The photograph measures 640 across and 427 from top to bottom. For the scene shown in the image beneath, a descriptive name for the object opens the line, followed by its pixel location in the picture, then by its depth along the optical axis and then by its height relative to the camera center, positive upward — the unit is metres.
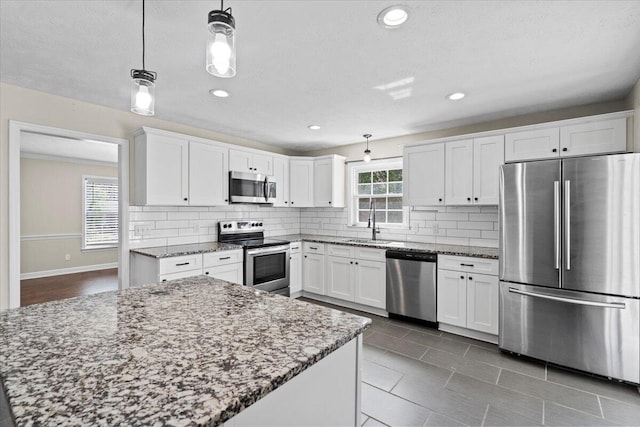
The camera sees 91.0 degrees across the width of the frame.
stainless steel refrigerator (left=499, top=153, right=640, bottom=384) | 2.35 -0.40
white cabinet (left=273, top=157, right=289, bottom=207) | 4.73 +0.53
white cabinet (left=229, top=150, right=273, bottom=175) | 4.12 +0.71
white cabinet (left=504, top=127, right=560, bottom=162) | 3.03 +0.68
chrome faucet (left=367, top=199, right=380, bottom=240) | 4.51 -0.05
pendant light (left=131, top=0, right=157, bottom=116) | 1.39 +0.56
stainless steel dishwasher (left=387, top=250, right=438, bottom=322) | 3.48 -0.81
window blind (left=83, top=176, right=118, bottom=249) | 6.99 +0.05
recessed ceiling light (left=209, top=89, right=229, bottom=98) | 2.81 +1.11
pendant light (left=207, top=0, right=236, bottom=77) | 1.07 +0.60
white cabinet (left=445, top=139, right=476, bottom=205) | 3.49 +0.47
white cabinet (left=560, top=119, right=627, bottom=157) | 2.75 +0.68
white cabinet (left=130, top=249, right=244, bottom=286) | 3.12 -0.56
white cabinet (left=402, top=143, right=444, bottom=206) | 3.70 +0.47
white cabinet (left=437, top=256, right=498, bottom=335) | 3.12 -0.84
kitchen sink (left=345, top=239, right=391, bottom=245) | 4.19 -0.38
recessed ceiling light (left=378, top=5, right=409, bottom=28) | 1.68 +1.09
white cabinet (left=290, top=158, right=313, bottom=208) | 4.95 +0.52
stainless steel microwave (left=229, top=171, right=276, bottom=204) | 4.07 +0.36
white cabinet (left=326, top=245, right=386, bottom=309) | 3.89 -0.80
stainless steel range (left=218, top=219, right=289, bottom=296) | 3.91 -0.55
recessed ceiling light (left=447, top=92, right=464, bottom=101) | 2.83 +1.08
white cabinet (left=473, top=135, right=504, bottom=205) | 3.31 +0.49
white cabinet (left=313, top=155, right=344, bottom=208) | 4.80 +0.50
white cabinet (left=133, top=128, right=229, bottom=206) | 3.32 +0.50
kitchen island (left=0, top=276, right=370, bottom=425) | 0.69 -0.41
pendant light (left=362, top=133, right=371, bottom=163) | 4.23 +0.88
